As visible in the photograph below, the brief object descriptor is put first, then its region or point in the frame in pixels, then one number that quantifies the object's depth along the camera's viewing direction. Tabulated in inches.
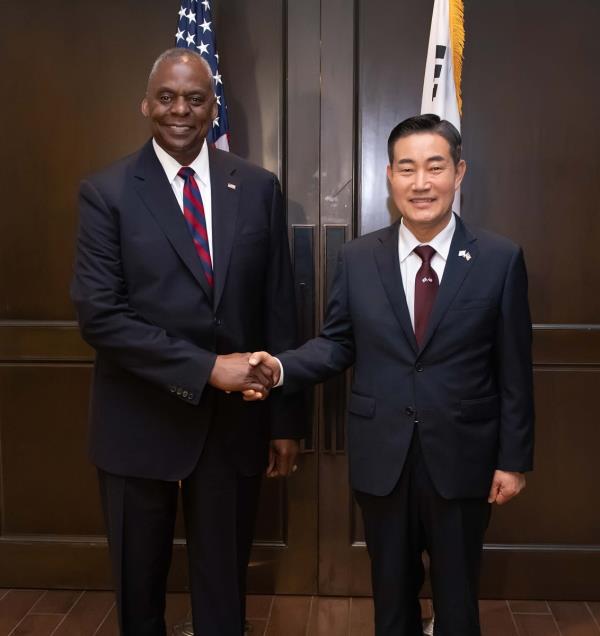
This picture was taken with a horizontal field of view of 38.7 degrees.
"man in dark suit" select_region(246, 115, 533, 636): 83.5
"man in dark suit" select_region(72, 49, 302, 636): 84.9
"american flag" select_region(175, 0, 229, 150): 110.2
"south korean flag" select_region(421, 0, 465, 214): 108.3
